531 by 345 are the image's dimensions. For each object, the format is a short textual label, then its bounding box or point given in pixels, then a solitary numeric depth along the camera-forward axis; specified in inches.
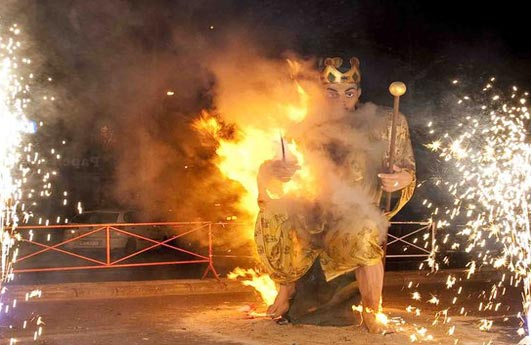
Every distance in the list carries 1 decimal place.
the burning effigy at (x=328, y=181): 301.6
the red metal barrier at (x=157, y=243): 464.4
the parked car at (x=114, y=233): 639.1
